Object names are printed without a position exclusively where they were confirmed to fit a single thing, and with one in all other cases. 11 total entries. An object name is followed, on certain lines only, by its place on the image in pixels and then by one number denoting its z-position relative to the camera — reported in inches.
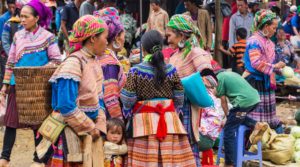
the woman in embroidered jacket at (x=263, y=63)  518.3
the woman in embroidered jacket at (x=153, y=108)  354.7
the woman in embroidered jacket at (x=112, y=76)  375.8
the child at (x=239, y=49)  783.6
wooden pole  792.7
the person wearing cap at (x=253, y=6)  890.9
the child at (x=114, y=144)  365.0
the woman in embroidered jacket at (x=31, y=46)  447.4
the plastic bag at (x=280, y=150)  523.5
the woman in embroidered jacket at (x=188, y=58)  388.0
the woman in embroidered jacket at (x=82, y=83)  309.2
